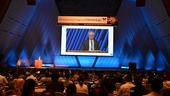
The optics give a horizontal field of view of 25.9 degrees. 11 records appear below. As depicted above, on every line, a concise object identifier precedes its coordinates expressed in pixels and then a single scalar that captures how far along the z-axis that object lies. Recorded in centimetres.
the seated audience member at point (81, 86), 822
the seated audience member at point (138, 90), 652
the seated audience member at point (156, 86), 493
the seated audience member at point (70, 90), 598
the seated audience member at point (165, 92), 468
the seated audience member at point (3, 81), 1013
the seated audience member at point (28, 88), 468
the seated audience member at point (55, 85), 738
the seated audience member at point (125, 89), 773
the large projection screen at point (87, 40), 1842
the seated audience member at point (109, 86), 550
